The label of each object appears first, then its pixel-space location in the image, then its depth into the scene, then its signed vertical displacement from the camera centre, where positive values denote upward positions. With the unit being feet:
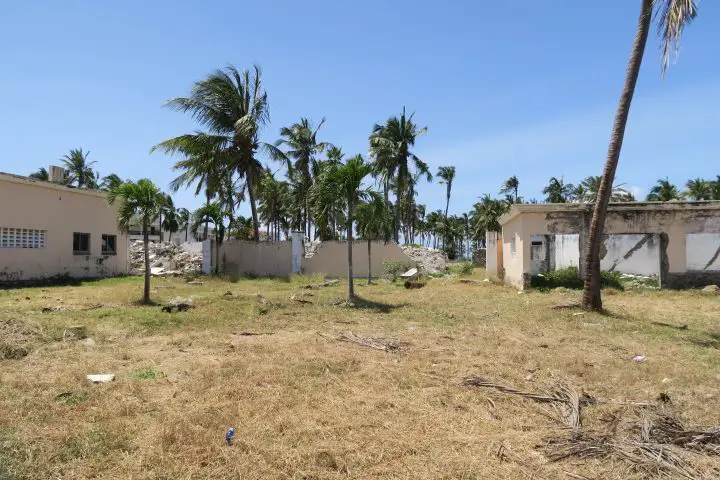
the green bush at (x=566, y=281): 52.75 -3.58
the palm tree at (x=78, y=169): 132.77 +24.42
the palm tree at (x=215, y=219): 74.13 +5.45
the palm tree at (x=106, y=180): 132.98 +21.40
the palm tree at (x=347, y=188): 41.24 +5.84
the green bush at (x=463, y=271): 80.52 -3.95
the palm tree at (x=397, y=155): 95.35 +20.23
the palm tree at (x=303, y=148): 99.40 +22.82
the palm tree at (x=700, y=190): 123.13 +16.64
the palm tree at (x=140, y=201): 41.96 +4.73
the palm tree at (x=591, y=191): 137.08 +18.68
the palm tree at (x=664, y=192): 127.13 +16.59
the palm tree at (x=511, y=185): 174.60 +25.37
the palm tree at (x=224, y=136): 71.31 +18.35
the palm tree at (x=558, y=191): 157.93 +21.03
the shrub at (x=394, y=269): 72.38 -2.85
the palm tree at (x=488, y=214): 135.95 +11.54
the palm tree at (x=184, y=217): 159.78 +12.43
